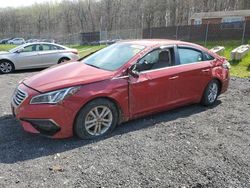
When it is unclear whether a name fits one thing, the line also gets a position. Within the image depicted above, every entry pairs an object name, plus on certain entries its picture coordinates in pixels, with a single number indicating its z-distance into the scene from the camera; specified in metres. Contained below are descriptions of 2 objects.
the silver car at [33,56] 8.80
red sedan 3.05
